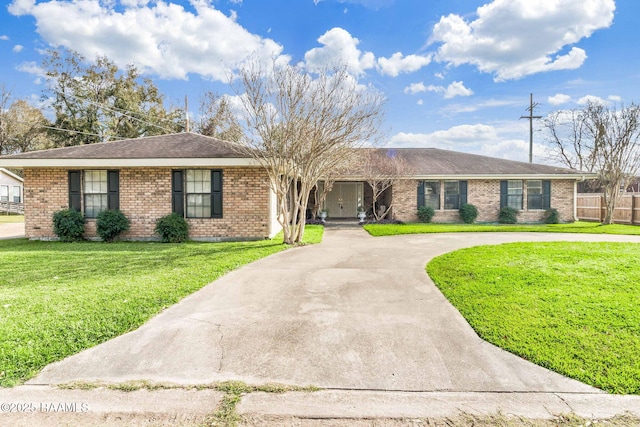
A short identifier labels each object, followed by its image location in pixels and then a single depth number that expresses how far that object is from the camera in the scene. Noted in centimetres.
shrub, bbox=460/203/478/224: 1864
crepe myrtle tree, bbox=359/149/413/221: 1769
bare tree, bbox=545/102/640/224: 1759
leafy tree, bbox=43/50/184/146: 2916
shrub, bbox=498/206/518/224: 1864
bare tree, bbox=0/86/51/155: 3344
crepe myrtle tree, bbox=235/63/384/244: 987
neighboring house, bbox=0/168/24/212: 3212
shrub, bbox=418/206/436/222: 1877
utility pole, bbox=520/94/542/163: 2930
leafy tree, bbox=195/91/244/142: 1075
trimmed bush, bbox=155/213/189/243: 1116
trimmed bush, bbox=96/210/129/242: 1123
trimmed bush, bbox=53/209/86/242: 1127
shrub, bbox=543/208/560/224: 1891
